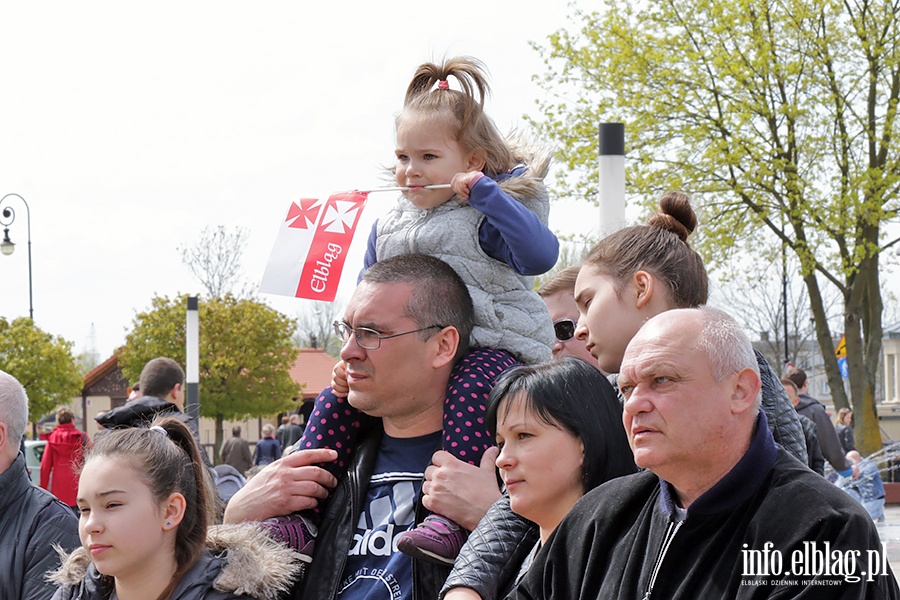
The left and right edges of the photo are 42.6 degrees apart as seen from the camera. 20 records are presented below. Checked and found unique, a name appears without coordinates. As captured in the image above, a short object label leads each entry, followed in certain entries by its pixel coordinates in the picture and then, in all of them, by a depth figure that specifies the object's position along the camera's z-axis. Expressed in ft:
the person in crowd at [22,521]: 12.97
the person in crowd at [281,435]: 60.60
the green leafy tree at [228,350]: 115.44
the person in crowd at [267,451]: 59.16
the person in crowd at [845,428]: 59.77
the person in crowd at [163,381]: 25.90
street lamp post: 92.12
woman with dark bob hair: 9.84
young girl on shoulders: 11.49
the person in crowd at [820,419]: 32.09
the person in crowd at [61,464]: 34.12
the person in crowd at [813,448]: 23.19
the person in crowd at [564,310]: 14.69
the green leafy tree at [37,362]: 111.24
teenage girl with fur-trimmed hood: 11.09
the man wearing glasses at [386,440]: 11.18
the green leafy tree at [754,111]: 69.15
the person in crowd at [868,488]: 45.32
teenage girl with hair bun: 9.84
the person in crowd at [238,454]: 49.08
